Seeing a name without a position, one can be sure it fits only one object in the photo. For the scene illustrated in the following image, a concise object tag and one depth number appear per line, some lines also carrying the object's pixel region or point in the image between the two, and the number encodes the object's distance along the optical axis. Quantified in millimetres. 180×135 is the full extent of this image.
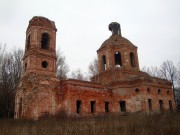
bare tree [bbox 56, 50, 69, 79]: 30166
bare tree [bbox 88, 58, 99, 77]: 35038
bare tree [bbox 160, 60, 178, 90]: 32719
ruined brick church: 16766
